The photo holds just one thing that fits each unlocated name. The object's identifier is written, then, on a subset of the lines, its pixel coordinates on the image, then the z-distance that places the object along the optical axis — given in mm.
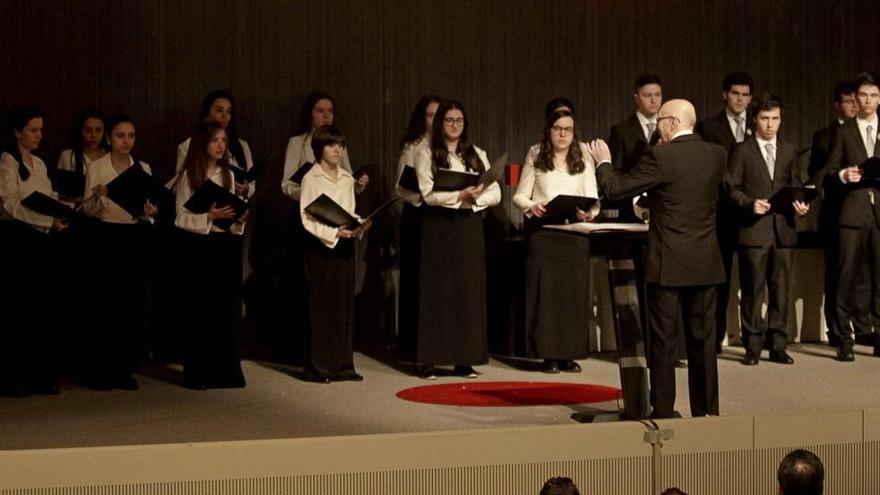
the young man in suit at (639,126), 13074
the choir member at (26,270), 11272
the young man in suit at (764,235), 12853
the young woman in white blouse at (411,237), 12600
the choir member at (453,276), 12135
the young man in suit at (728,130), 13226
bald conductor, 9034
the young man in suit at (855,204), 13261
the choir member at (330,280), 11852
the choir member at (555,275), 12232
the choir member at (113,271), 11507
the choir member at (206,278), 11534
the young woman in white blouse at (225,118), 12356
